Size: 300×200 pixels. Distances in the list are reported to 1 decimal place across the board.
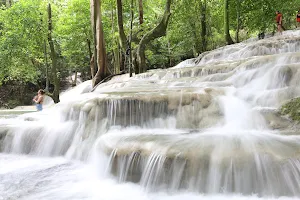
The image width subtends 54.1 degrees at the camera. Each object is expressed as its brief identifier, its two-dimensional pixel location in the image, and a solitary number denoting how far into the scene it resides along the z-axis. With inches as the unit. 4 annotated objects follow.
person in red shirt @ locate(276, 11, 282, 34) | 547.3
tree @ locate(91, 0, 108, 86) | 498.0
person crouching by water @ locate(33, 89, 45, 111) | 461.5
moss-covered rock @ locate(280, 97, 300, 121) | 183.5
